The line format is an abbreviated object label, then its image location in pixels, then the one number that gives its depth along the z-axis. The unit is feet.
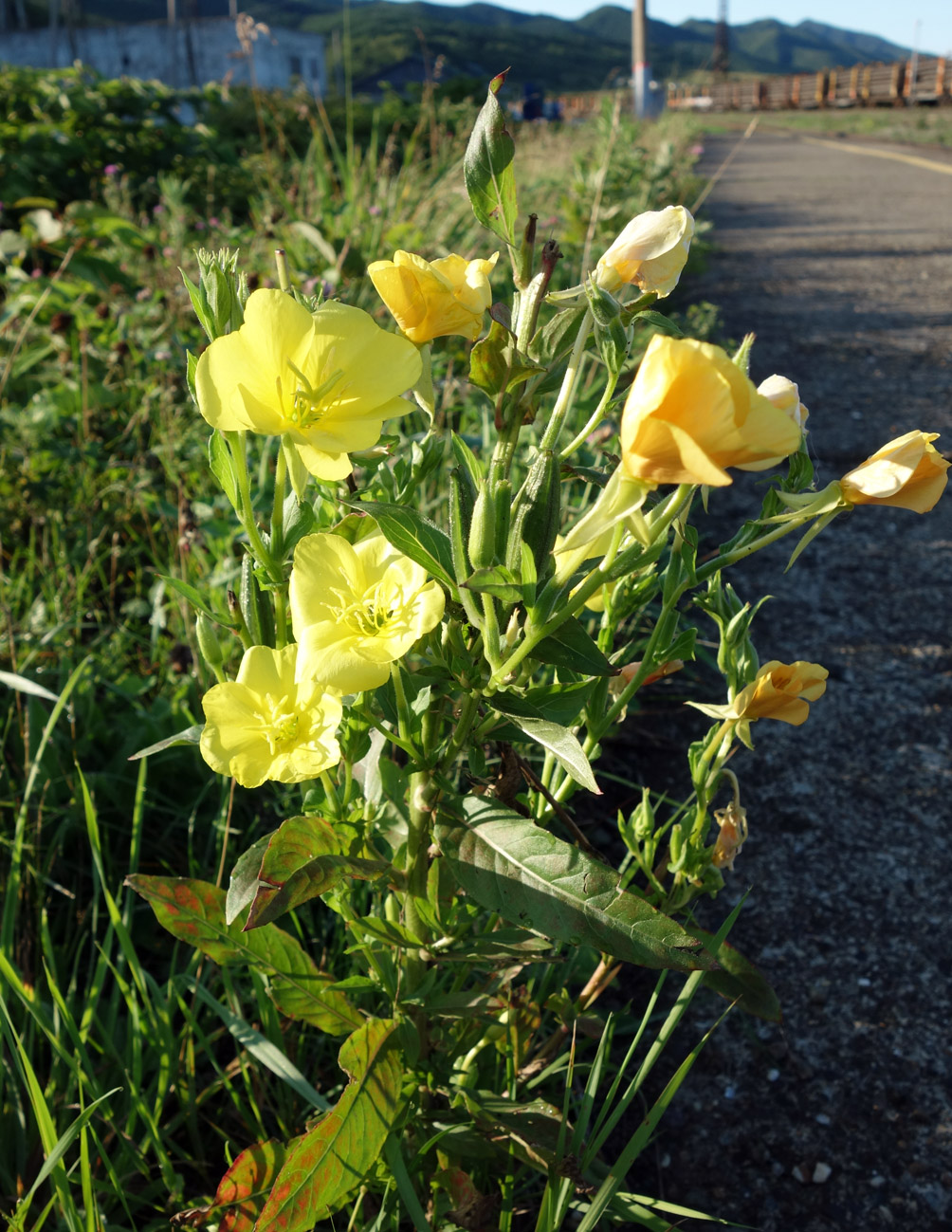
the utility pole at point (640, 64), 41.01
